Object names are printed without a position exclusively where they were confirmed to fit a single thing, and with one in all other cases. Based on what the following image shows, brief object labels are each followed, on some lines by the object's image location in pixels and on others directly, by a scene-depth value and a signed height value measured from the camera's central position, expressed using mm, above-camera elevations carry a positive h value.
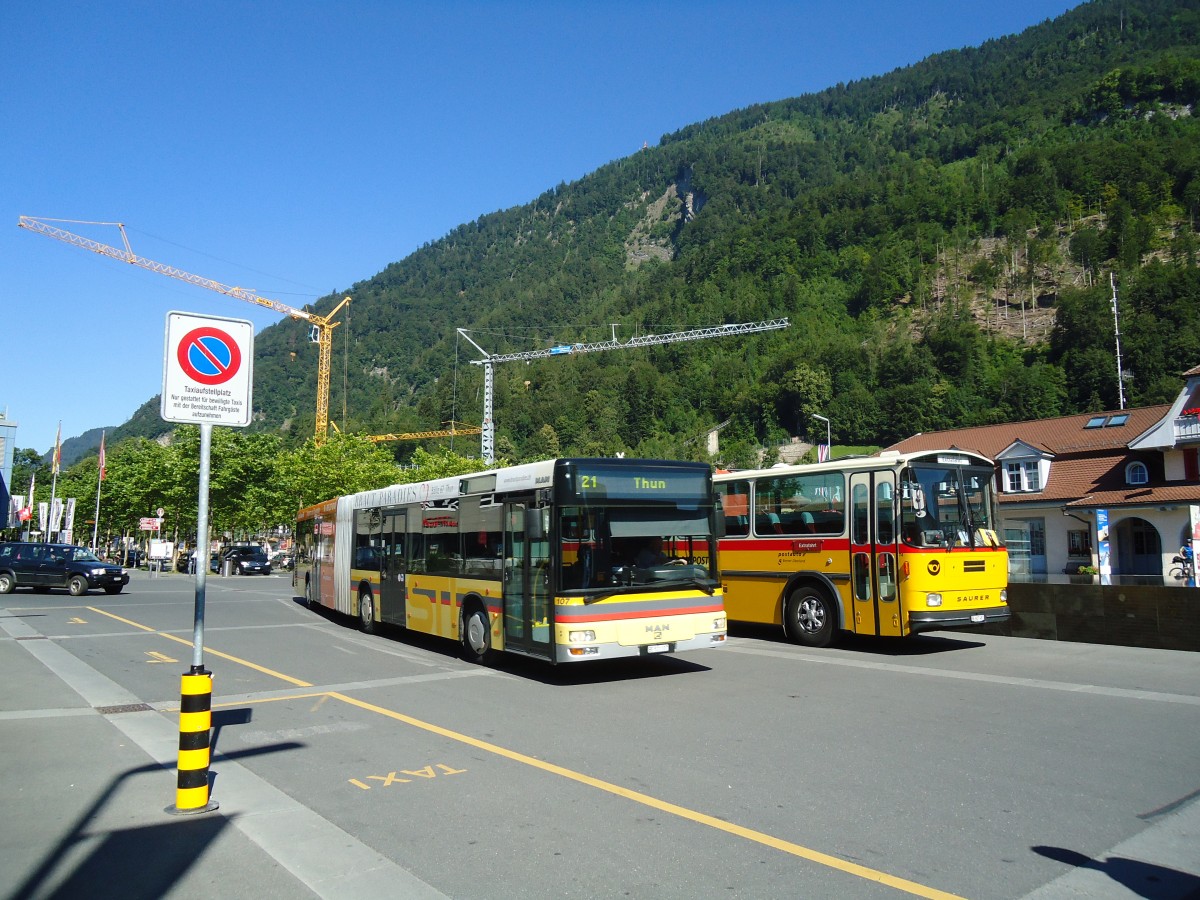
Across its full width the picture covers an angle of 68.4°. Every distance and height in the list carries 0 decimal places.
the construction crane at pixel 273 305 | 96688 +29360
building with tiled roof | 37844 +2114
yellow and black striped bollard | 5906 -1360
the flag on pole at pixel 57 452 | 55319 +5663
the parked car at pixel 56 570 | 29453 -971
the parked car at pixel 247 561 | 50406 -1212
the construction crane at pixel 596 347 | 142000 +36438
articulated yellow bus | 10828 -303
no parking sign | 6520 +1282
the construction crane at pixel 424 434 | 138100 +16455
